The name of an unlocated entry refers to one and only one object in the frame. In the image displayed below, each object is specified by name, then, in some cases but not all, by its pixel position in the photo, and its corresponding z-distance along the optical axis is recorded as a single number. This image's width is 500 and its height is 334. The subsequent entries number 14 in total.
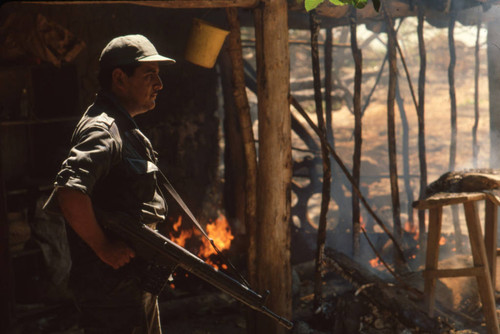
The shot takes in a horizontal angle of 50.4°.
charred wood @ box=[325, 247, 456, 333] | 5.26
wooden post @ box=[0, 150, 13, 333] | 5.23
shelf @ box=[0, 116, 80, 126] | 5.51
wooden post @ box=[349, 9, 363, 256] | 6.29
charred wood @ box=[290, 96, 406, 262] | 4.87
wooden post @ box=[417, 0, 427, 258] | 6.95
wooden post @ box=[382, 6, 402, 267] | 6.52
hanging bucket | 5.59
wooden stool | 4.90
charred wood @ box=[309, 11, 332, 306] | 5.50
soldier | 2.67
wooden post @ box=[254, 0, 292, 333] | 4.64
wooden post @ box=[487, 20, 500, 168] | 7.30
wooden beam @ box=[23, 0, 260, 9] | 4.25
